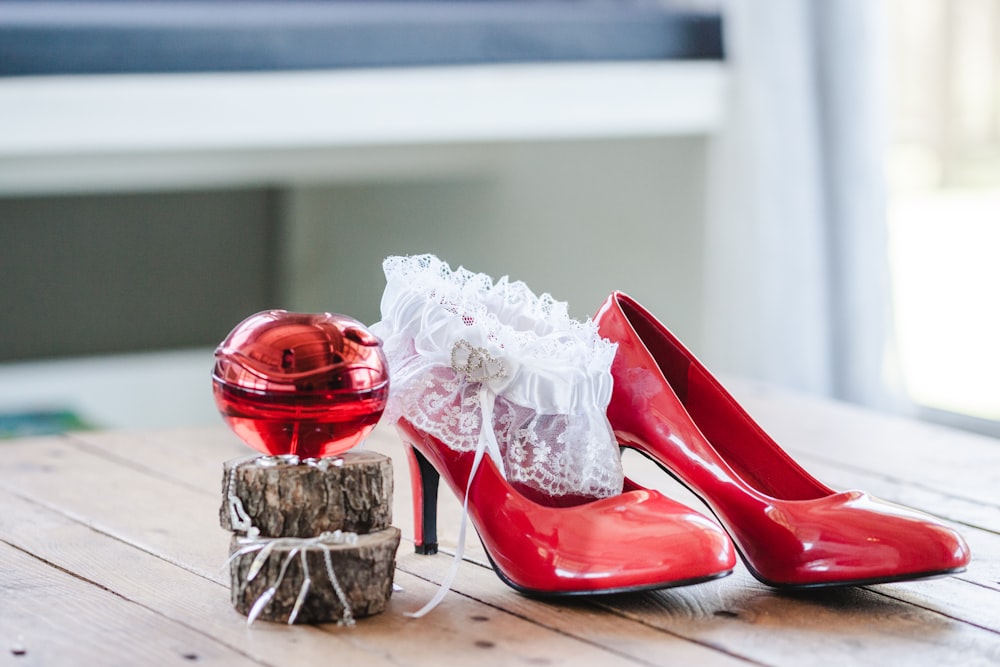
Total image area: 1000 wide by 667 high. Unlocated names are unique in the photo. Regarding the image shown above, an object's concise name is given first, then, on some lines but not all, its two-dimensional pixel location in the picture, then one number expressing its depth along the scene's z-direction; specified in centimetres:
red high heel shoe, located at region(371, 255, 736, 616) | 117
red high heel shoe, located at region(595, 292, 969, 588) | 119
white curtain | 219
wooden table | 115
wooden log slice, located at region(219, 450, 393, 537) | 117
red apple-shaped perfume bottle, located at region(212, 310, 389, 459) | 116
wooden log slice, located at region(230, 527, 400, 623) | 116
